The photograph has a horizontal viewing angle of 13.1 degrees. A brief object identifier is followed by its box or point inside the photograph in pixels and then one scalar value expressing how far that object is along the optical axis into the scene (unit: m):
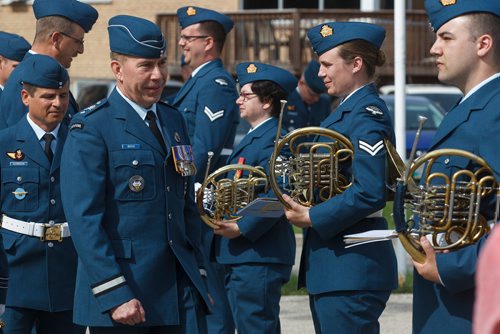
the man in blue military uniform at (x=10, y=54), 14.07
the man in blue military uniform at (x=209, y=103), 13.63
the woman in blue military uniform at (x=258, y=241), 12.20
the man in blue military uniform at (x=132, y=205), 8.69
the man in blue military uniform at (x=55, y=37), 11.58
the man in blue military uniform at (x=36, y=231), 10.53
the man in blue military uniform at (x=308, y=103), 20.97
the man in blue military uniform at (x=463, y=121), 7.52
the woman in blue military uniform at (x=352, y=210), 9.61
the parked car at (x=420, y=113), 32.49
